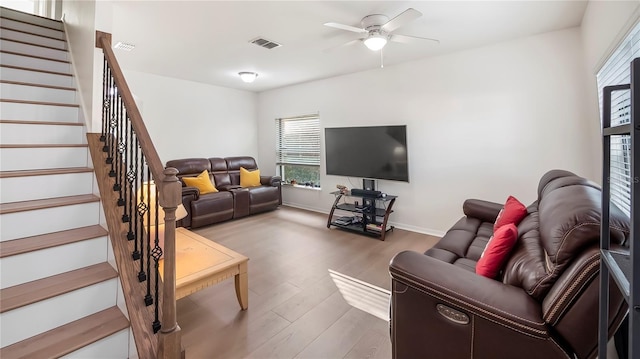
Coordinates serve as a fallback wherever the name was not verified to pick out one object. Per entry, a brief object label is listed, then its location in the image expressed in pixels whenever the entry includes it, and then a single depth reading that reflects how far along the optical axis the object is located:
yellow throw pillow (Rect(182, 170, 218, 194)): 5.02
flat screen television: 4.21
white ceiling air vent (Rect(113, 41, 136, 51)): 3.53
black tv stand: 4.15
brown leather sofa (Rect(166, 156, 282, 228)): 4.59
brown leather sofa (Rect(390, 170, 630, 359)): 1.05
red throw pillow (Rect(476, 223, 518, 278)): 1.56
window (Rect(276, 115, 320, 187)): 5.83
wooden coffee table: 1.97
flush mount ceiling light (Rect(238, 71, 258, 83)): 4.80
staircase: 1.39
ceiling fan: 2.69
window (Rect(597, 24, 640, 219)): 1.68
